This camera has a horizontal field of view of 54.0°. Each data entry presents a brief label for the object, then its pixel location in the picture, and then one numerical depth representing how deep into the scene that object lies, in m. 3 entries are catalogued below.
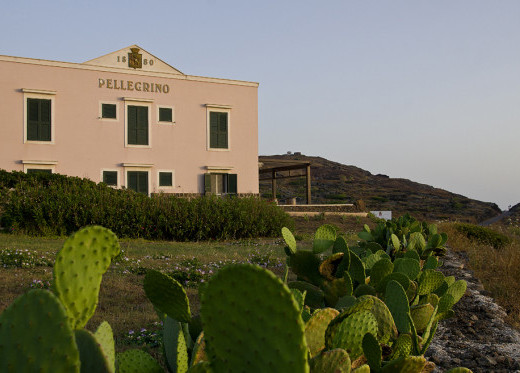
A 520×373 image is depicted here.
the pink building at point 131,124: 22.47
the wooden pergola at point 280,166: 27.98
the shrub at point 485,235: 14.26
